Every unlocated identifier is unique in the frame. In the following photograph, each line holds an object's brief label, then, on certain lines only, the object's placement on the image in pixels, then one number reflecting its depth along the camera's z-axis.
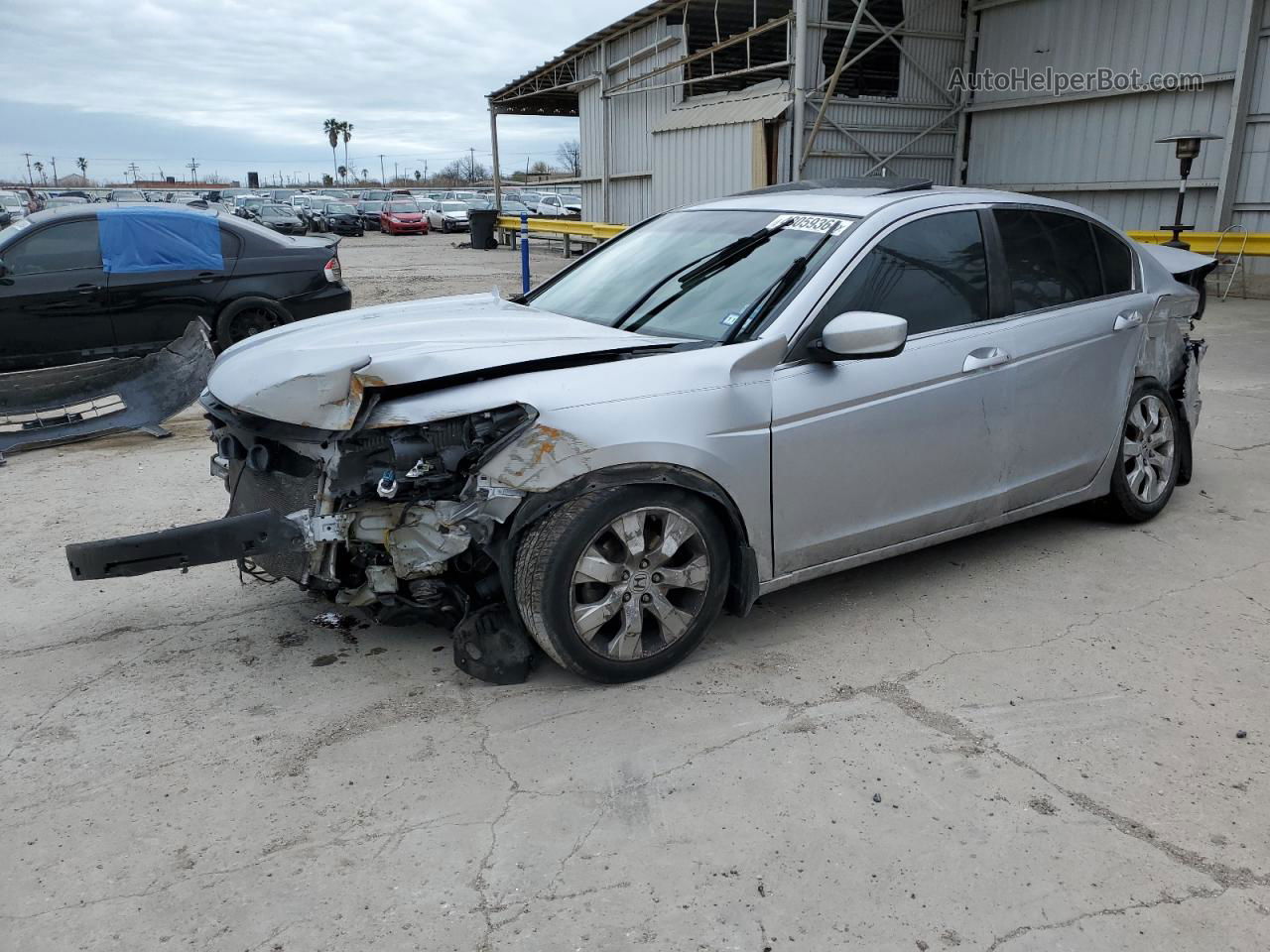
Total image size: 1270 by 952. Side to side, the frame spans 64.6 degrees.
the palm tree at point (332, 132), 117.06
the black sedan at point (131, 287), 8.17
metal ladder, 14.55
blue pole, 14.45
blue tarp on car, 8.54
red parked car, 37.97
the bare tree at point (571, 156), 91.11
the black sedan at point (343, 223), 37.56
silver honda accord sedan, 3.20
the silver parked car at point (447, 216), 39.31
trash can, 29.83
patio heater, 12.89
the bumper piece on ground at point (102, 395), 6.94
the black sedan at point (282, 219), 32.12
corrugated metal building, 14.75
